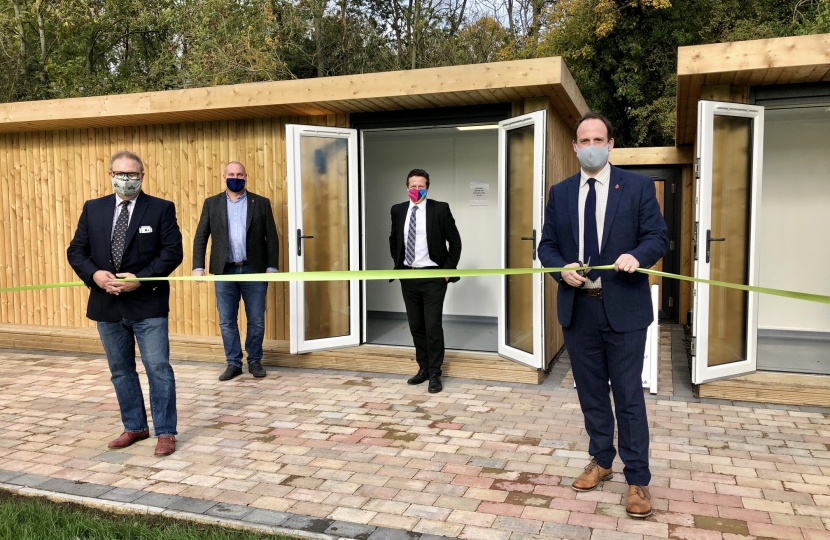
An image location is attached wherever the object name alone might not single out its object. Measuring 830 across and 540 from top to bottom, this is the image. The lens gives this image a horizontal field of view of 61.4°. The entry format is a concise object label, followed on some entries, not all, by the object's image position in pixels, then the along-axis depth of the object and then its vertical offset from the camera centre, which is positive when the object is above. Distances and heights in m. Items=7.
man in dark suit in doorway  5.75 -0.30
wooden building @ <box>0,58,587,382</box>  6.01 +0.47
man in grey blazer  6.11 -0.24
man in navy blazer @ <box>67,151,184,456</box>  4.06 -0.28
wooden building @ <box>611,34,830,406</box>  5.03 +0.22
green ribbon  3.29 -0.27
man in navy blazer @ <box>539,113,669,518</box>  3.19 -0.28
